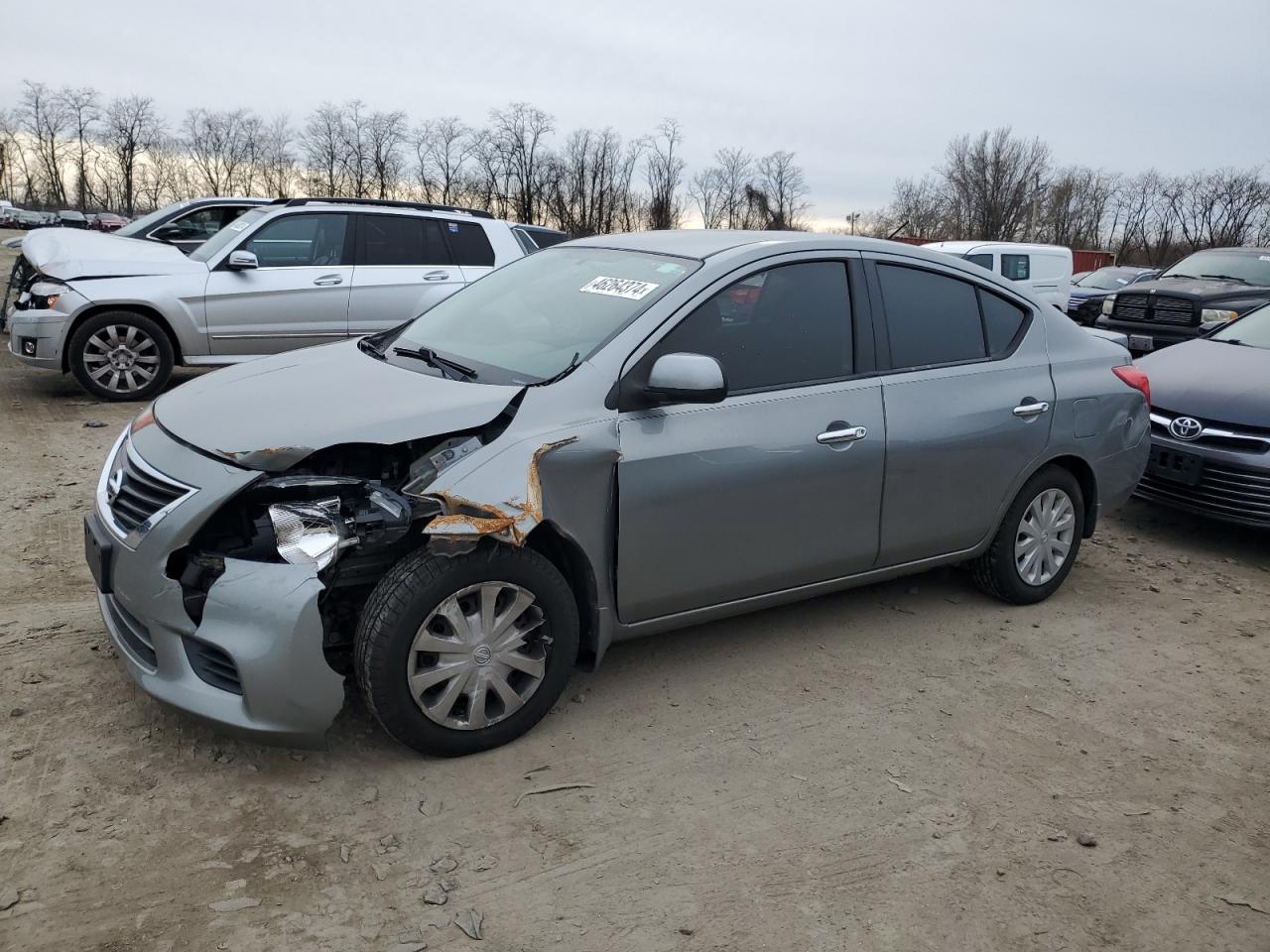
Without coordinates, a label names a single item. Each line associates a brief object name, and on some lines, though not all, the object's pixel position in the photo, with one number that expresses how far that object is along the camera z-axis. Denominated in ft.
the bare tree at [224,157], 165.99
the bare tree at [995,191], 196.13
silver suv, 27.30
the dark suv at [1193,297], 41.11
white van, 55.98
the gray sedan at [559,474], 10.11
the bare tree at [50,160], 196.44
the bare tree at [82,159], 191.83
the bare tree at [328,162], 149.89
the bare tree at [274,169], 165.99
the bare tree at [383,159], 148.15
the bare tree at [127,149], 178.81
